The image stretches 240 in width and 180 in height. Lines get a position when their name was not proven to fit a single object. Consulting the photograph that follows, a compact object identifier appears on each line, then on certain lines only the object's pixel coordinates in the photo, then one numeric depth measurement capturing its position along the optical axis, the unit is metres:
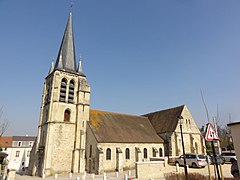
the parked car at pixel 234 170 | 10.20
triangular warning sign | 6.50
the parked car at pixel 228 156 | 20.86
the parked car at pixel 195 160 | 18.48
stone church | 22.48
